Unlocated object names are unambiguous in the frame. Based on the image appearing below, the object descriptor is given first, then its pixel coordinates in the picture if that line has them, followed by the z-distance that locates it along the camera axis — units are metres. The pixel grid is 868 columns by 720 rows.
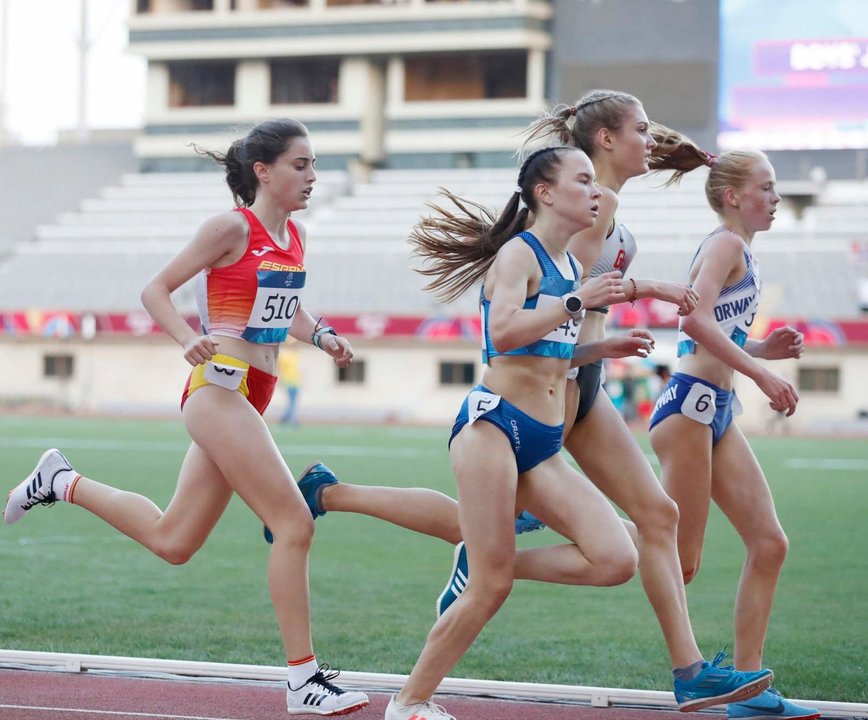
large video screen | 82.00
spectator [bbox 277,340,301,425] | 60.69
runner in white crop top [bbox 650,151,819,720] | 10.69
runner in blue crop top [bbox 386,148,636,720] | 9.22
